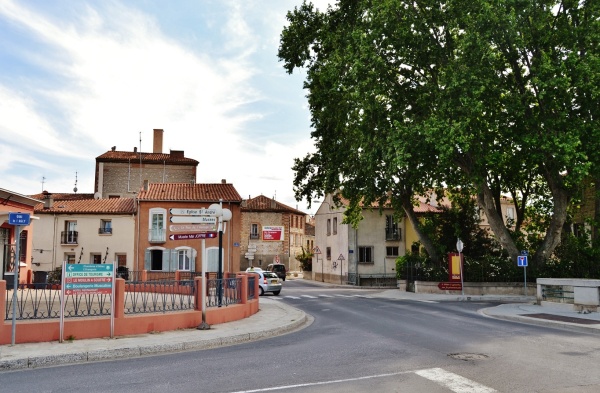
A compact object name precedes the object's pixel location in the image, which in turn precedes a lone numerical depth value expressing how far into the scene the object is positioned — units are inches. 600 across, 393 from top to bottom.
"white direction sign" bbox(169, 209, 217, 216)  533.2
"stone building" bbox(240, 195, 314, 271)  2642.7
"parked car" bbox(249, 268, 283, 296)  1222.3
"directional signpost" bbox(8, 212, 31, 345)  412.4
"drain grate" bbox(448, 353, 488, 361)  375.2
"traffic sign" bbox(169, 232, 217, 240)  541.6
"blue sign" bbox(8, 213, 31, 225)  430.0
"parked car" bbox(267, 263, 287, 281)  2249.0
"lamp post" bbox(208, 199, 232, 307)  565.6
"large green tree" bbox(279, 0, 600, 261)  922.1
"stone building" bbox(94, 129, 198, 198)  2206.0
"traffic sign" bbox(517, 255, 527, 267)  1013.2
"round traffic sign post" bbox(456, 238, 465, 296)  1095.0
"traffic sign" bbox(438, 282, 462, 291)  1157.5
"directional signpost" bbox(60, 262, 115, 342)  447.8
